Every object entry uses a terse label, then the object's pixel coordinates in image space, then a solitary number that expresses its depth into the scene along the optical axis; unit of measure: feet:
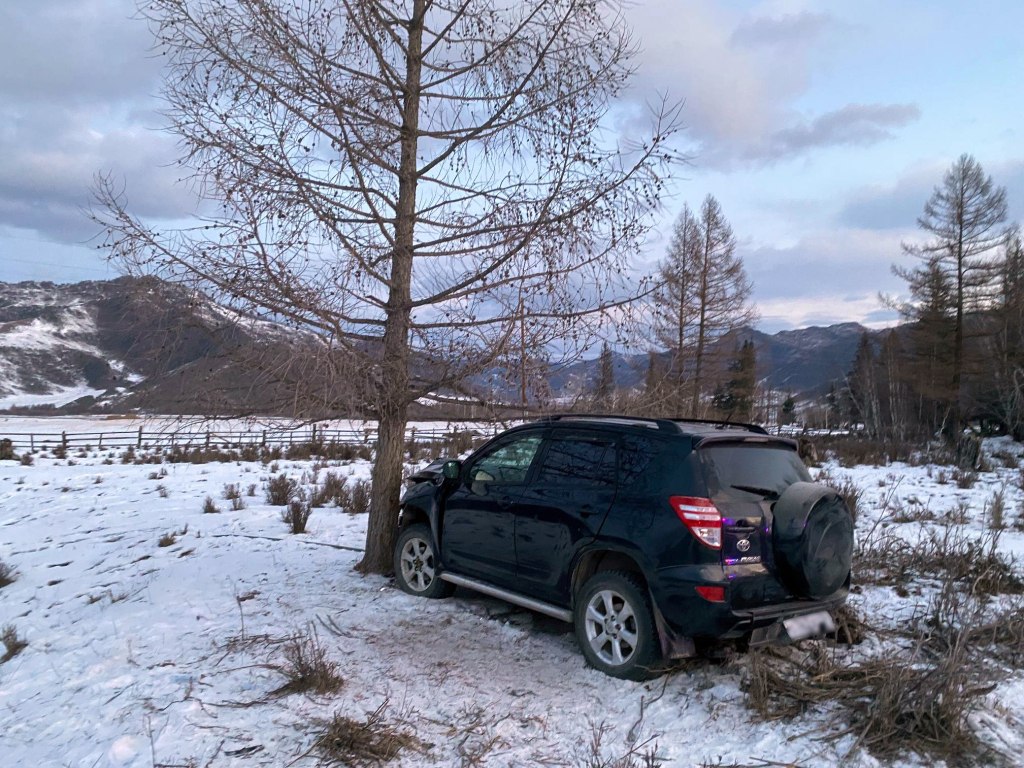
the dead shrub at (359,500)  36.28
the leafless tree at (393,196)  20.25
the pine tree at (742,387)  84.53
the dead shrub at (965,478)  46.14
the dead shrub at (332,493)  38.63
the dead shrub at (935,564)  19.89
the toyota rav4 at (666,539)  13.56
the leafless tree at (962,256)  112.68
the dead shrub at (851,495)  30.04
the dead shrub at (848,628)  16.11
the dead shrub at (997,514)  28.22
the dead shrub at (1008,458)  64.28
